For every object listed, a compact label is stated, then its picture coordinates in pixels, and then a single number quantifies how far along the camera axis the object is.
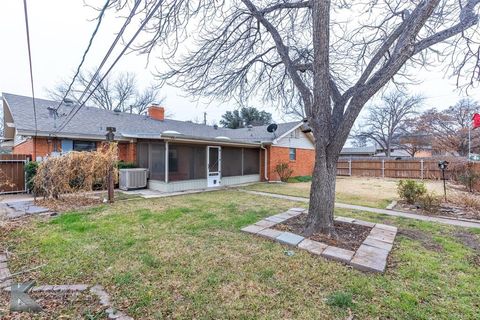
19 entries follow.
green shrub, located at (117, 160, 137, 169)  10.98
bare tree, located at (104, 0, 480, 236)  4.31
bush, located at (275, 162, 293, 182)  15.05
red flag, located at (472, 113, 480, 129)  8.98
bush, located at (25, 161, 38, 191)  9.14
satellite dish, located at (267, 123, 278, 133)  14.74
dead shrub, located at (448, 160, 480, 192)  9.76
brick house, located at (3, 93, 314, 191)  10.00
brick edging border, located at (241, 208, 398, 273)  3.48
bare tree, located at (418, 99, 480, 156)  24.39
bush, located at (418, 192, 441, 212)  6.96
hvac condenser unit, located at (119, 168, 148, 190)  10.10
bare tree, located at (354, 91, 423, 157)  30.52
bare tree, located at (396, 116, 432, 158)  29.09
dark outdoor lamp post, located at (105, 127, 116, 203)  7.62
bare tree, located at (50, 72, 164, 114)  25.64
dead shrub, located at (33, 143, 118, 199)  7.23
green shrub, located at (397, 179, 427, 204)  7.65
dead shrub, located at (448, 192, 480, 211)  6.98
